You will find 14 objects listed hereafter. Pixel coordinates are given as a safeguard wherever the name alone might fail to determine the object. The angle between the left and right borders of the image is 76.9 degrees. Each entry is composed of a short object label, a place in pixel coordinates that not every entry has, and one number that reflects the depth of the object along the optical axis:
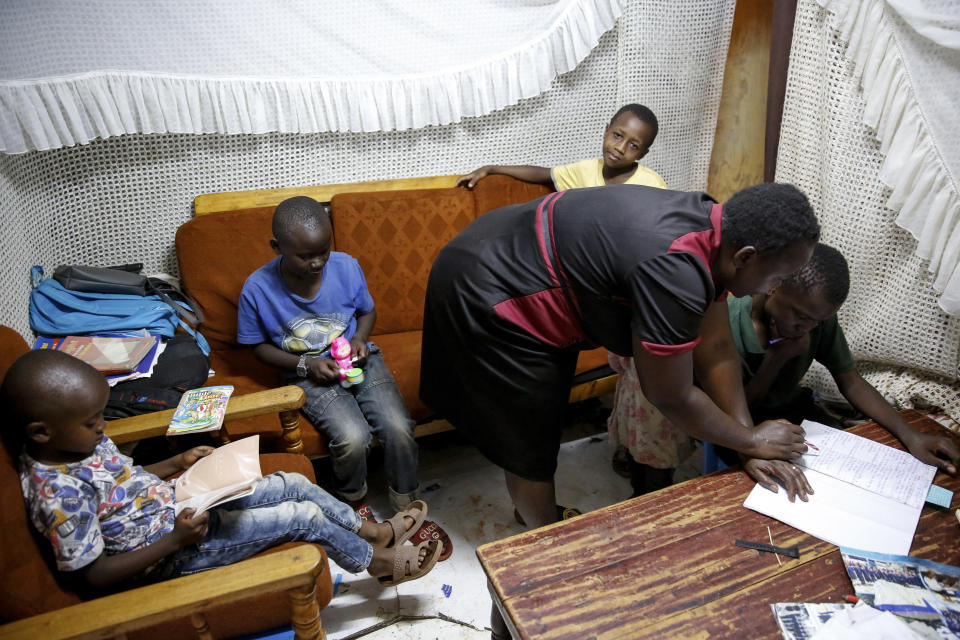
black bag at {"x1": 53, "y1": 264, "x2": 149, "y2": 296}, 2.17
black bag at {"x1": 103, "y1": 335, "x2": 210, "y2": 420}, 1.88
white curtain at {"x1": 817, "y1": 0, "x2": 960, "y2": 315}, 1.83
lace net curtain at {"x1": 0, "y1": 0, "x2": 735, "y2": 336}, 2.25
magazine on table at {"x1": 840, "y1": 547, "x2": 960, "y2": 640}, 1.15
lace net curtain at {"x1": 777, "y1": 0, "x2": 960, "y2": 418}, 2.08
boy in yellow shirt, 2.57
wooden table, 1.14
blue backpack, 2.10
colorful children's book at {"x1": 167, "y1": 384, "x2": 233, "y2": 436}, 1.66
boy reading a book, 1.23
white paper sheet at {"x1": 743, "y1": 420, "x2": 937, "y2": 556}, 1.35
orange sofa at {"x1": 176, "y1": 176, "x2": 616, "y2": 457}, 2.37
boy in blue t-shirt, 1.98
